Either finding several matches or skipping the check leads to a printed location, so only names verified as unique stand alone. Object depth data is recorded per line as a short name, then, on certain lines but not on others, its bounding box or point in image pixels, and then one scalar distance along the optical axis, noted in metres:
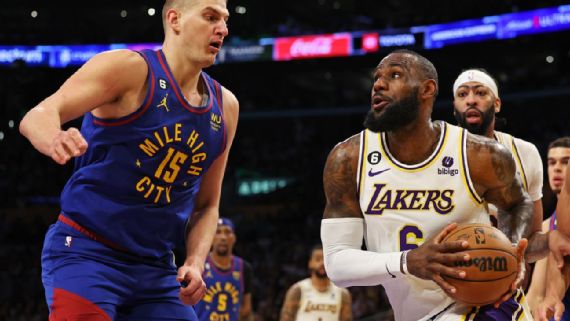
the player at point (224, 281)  7.86
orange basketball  3.31
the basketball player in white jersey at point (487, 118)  5.41
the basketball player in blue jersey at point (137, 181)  3.24
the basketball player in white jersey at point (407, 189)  3.74
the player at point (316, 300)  9.22
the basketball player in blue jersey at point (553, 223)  5.04
